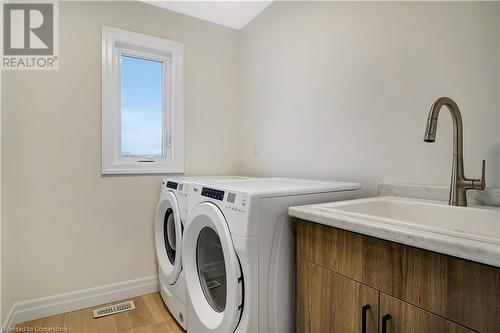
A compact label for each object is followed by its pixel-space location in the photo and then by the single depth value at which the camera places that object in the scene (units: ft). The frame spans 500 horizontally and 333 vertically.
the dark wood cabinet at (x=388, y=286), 1.92
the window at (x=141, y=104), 6.51
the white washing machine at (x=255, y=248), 3.46
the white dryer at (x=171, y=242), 5.22
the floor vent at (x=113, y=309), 5.91
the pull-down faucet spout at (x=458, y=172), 3.24
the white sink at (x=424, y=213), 2.95
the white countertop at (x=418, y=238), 1.81
